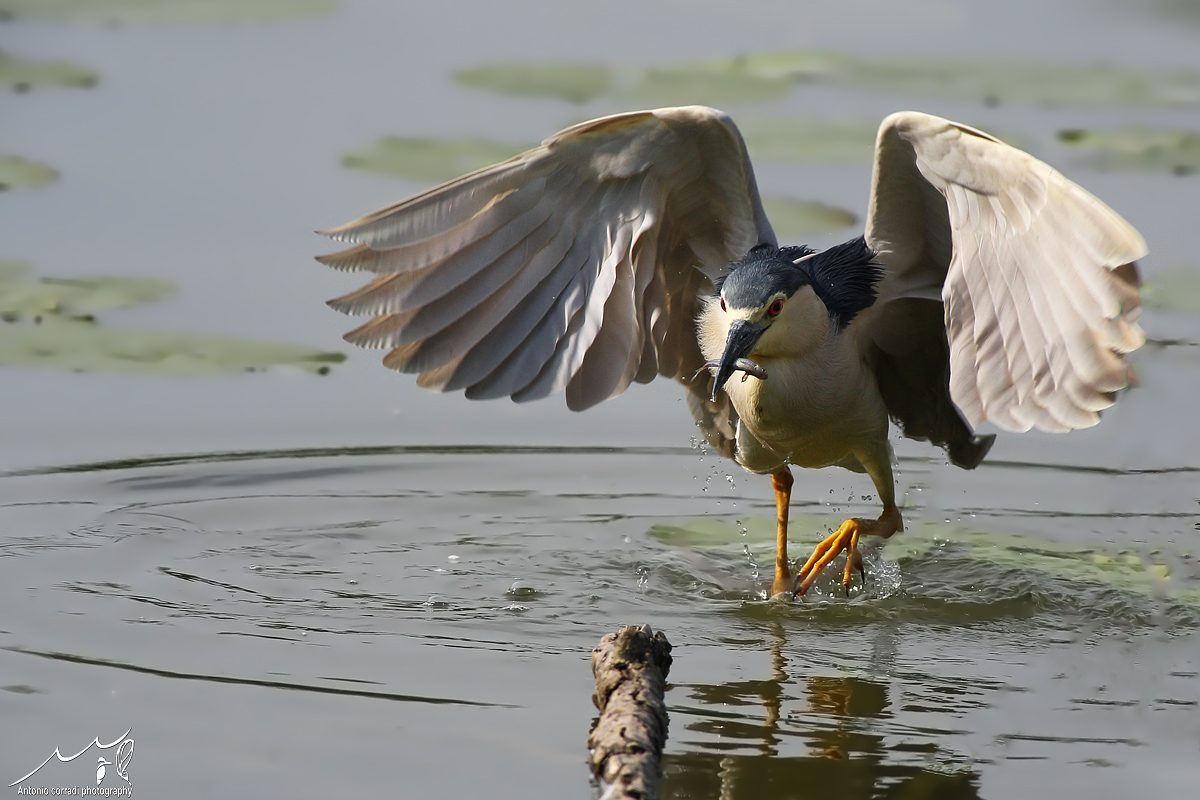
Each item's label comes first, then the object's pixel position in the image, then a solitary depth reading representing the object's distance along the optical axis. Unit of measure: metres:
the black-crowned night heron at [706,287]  8.35
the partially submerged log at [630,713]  5.88
